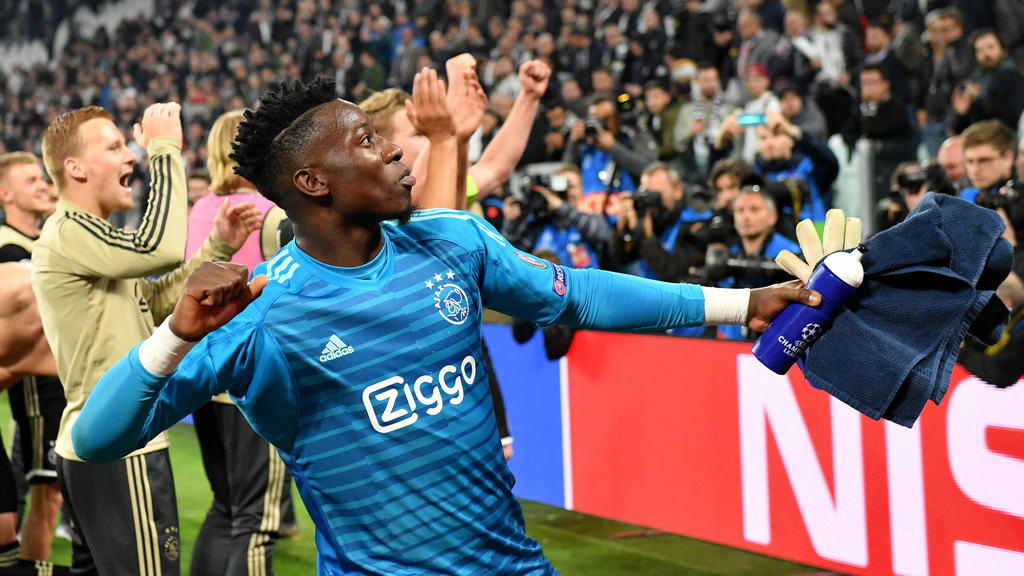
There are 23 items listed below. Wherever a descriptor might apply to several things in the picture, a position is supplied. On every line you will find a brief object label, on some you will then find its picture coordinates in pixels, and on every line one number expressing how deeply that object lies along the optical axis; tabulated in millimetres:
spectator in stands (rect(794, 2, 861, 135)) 9250
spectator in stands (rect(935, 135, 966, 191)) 6203
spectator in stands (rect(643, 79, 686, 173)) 9258
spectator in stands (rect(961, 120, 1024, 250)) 5523
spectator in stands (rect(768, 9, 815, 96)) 9328
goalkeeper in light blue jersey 2145
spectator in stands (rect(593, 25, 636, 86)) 11969
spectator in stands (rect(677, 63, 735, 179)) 9070
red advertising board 3762
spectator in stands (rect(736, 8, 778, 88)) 9688
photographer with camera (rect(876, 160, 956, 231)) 5836
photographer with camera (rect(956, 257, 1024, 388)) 3598
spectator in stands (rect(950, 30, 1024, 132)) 7375
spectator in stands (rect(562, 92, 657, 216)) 8312
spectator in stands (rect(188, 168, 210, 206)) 9211
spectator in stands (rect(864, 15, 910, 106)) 8727
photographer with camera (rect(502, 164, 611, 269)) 7152
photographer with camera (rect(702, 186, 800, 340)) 5609
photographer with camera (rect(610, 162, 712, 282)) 6629
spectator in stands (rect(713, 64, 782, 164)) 8383
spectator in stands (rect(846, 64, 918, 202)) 7703
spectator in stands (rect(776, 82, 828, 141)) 8234
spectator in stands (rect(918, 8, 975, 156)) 8164
